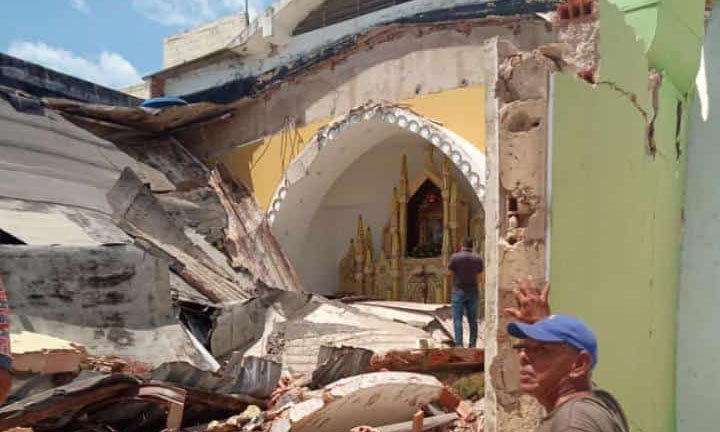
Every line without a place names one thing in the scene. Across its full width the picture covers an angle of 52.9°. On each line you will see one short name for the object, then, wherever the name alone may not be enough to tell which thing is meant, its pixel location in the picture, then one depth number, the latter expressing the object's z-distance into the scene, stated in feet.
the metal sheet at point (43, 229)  19.79
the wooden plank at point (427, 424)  14.73
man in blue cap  6.00
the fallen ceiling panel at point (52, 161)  24.43
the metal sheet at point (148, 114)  32.04
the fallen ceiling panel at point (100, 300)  17.48
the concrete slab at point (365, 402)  14.25
